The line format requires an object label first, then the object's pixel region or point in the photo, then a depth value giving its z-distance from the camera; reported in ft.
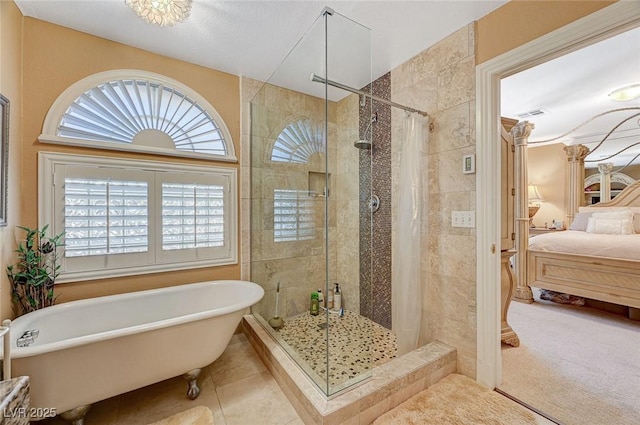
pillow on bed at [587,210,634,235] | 11.43
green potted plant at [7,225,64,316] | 5.34
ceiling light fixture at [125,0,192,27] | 4.69
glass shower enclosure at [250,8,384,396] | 5.73
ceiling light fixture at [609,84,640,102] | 8.80
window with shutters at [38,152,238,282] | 6.04
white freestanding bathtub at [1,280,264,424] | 3.99
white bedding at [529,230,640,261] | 8.66
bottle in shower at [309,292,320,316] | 7.38
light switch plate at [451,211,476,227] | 5.67
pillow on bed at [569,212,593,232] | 13.19
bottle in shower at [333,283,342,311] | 7.14
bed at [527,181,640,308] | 8.54
